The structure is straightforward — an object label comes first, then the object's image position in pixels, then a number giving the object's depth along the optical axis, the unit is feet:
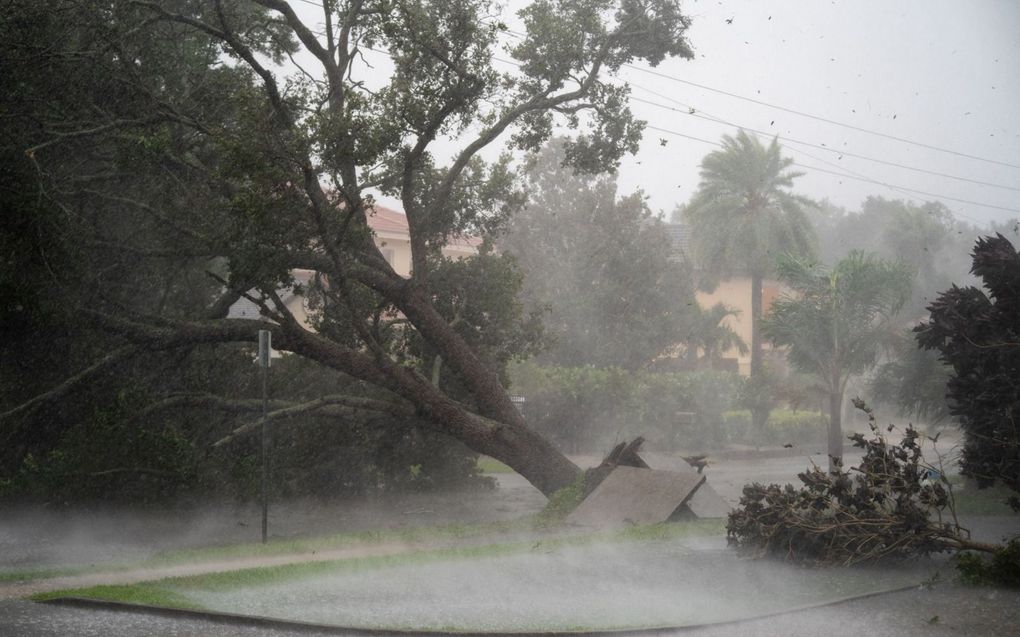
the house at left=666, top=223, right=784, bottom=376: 173.68
